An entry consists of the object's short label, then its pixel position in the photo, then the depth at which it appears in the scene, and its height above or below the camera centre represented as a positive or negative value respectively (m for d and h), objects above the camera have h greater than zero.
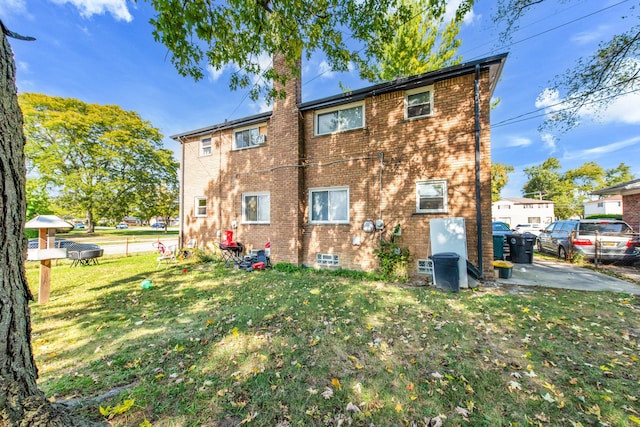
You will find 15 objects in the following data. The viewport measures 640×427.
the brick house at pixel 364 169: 6.81 +1.70
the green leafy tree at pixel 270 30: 4.29 +4.06
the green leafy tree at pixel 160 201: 25.30 +2.19
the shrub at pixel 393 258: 7.22 -1.28
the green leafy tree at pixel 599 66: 6.12 +4.11
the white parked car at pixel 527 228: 25.43 -1.39
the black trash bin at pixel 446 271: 6.14 -1.43
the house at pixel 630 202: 11.64 +0.68
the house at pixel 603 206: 36.47 +1.40
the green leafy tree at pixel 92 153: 20.73 +6.57
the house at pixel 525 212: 41.31 +0.72
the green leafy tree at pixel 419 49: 13.46 +9.95
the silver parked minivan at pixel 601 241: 8.72 -1.01
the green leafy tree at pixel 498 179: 32.53 +5.25
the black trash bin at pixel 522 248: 9.66 -1.35
